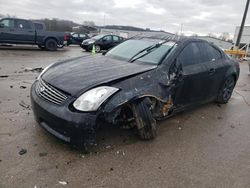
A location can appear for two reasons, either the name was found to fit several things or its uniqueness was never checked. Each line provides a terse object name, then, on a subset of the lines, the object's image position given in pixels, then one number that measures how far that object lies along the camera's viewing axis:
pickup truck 11.17
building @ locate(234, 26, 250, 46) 22.02
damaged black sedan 2.31
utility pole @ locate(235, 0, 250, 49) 16.18
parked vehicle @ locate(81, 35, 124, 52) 14.29
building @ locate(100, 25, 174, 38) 38.13
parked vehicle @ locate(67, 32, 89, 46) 18.69
